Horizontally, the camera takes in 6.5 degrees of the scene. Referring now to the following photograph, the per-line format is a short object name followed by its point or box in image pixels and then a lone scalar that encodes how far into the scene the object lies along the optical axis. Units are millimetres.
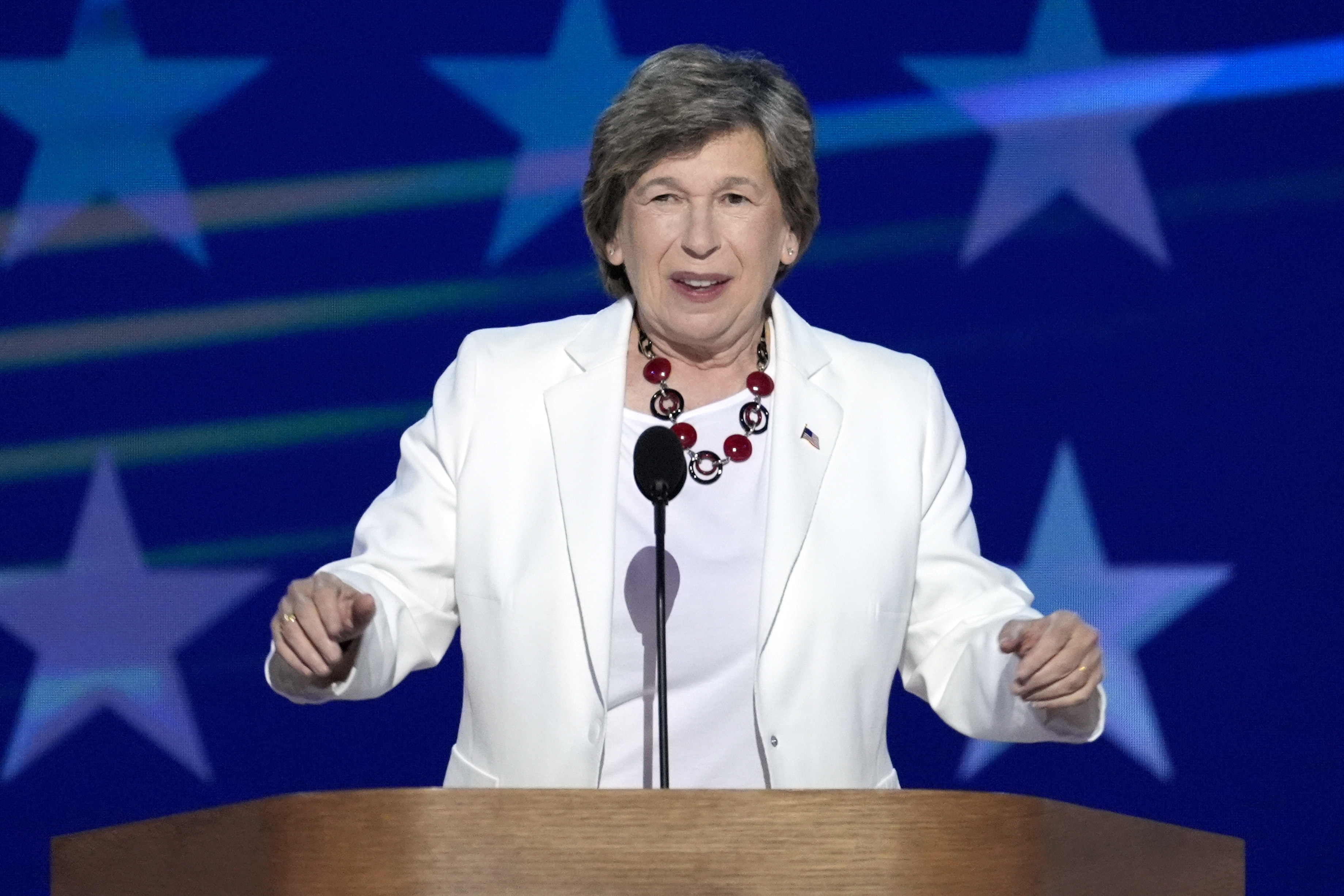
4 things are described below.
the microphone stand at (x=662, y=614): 9579
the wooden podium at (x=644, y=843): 9269
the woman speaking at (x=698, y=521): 9800
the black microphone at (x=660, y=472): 9628
